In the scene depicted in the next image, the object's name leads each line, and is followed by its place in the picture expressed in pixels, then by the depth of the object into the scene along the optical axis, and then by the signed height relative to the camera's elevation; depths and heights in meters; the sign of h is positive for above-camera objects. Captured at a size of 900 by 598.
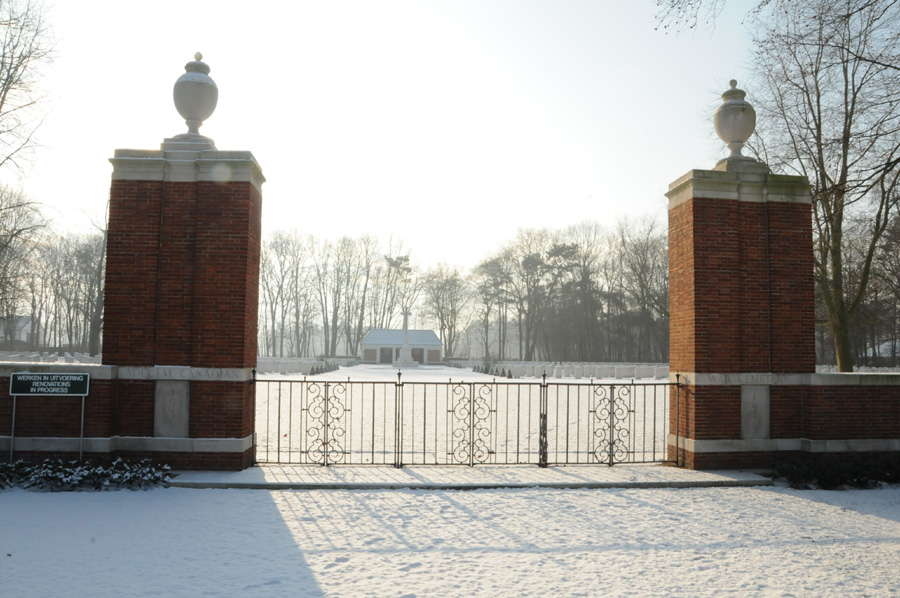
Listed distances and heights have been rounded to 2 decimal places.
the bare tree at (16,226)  20.77 +3.82
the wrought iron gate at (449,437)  9.96 -2.13
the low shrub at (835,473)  8.30 -1.84
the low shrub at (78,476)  7.64 -1.86
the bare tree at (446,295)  71.44 +4.78
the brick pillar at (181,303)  8.60 +0.40
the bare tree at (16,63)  19.08 +8.40
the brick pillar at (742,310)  9.14 +0.44
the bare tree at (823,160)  17.41 +5.81
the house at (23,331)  59.77 -0.31
